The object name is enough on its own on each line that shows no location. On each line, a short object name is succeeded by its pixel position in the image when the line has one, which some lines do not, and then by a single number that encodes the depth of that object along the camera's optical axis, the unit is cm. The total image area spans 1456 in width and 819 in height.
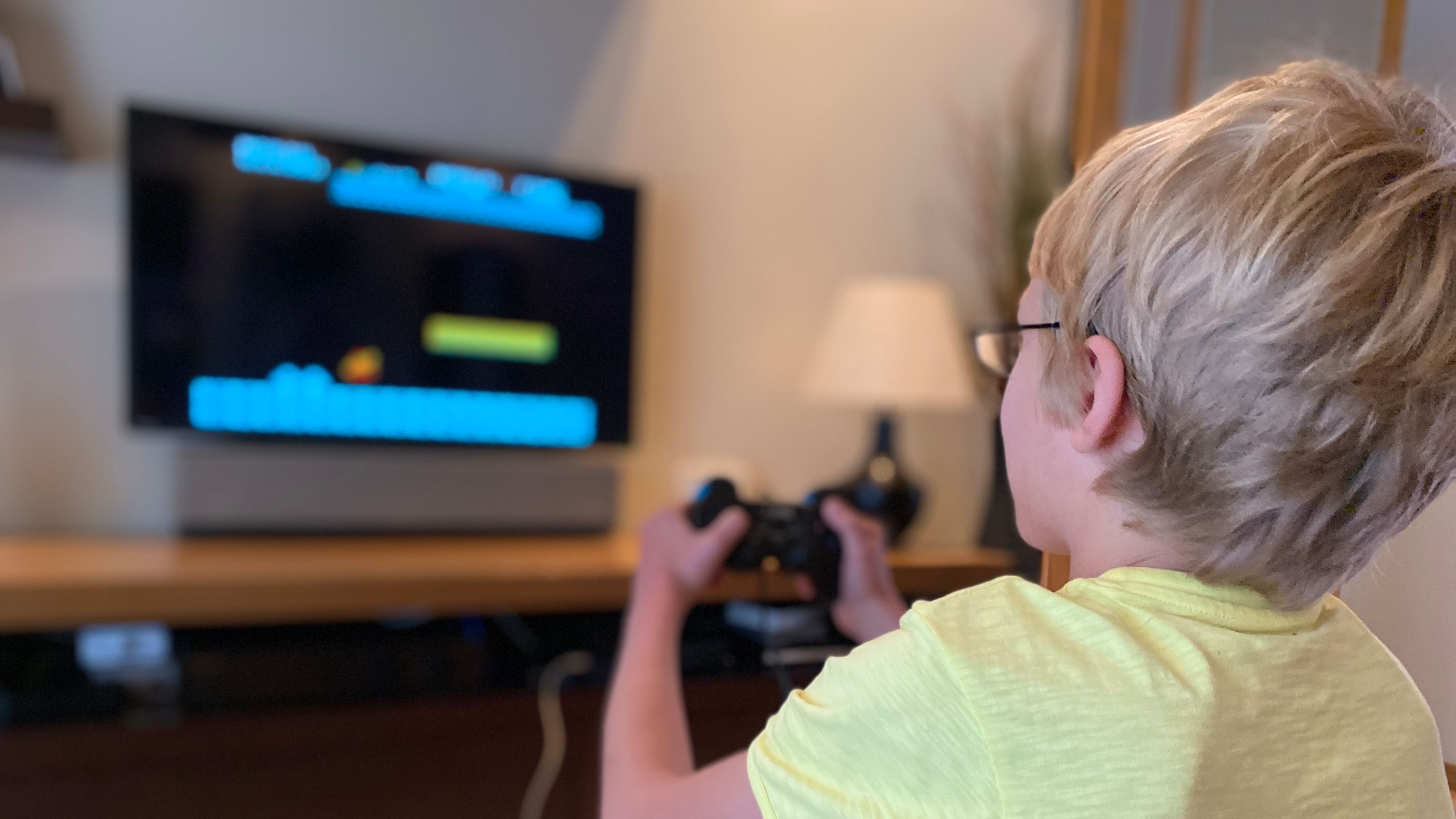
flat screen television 144
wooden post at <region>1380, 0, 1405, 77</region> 58
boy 37
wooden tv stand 114
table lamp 176
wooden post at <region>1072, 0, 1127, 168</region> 81
